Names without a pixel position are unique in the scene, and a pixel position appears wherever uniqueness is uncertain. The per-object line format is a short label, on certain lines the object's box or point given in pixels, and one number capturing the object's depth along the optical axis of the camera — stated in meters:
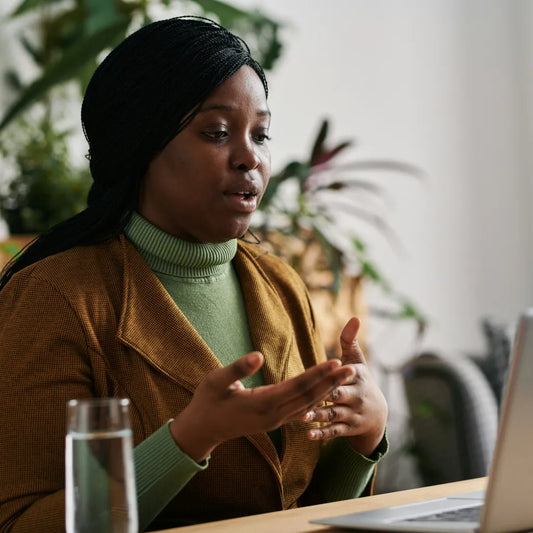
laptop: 1.07
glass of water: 1.06
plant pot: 2.48
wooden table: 1.16
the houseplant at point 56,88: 2.27
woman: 1.32
